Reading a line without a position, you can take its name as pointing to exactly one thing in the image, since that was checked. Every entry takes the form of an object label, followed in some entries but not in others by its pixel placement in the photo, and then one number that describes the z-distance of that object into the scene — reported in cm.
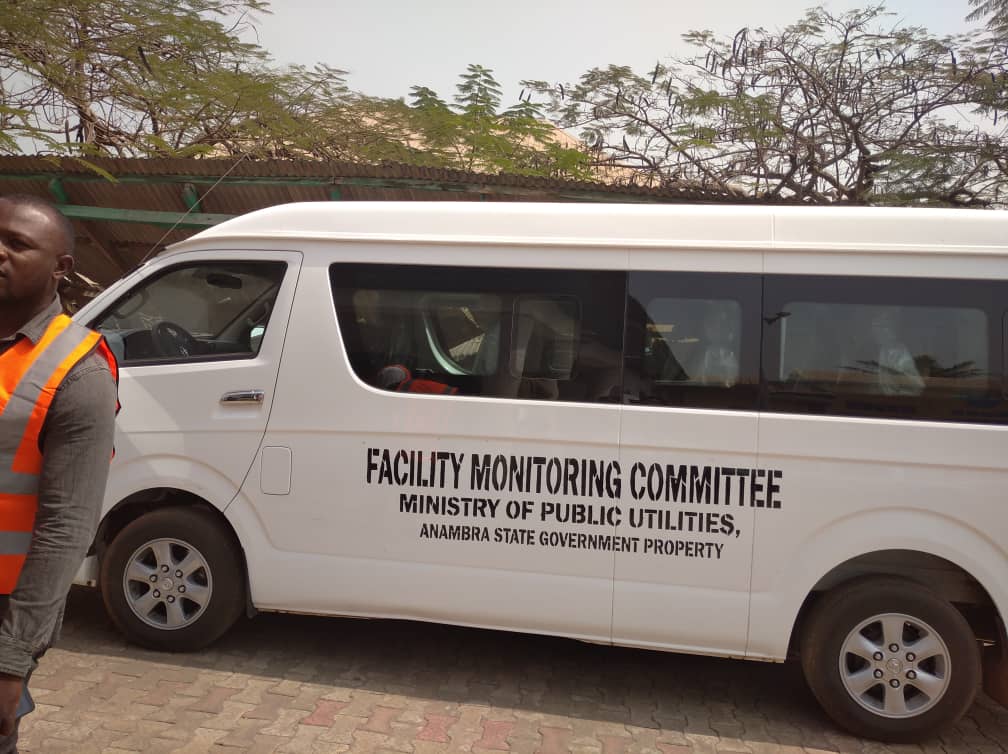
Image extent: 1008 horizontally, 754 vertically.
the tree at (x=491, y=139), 1083
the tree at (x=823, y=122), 1007
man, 174
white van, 357
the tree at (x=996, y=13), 1002
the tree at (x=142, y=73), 892
